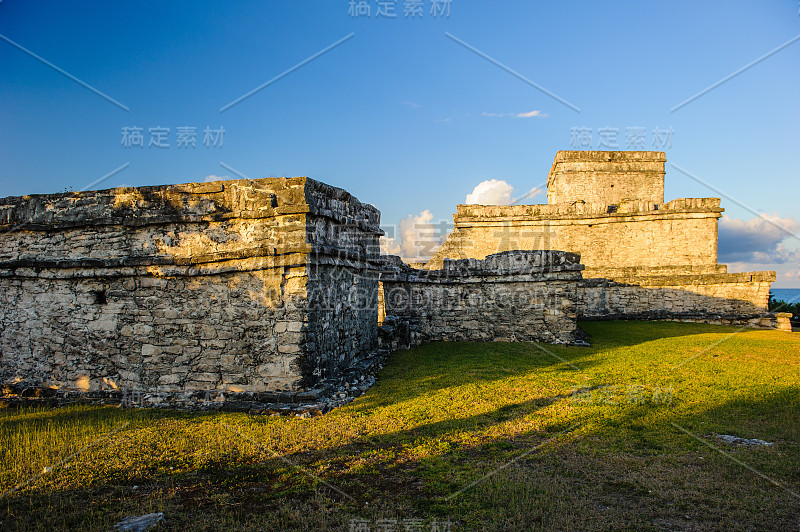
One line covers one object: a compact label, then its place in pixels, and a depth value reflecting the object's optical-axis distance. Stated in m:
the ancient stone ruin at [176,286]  6.57
